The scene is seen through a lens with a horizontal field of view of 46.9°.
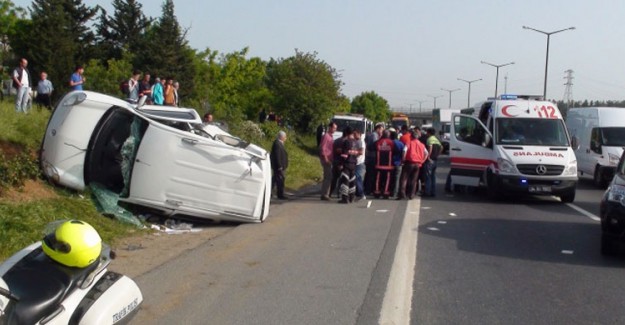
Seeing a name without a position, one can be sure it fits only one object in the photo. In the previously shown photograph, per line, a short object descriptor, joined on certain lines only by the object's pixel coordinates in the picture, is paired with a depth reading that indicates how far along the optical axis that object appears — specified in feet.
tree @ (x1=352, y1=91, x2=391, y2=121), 349.82
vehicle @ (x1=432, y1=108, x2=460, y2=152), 157.36
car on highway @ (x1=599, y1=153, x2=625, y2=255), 31.89
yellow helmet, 16.55
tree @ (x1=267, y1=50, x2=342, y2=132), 127.85
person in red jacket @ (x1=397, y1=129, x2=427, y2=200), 55.98
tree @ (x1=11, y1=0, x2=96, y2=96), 167.73
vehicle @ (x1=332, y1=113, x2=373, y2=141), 113.19
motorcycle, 15.21
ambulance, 55.67
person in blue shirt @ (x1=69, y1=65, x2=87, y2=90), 58.06
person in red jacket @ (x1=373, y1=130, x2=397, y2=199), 55.88
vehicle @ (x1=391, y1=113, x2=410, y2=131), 196.46
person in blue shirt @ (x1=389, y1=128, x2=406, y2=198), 55.83
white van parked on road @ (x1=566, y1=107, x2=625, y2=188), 75.25
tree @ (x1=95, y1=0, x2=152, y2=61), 217.36
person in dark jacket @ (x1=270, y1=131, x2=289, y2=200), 53.26
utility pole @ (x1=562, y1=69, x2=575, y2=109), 244.28
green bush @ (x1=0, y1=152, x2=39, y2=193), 35.40
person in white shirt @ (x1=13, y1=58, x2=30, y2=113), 53.72
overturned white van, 37.42
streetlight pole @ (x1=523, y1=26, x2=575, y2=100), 162.42
